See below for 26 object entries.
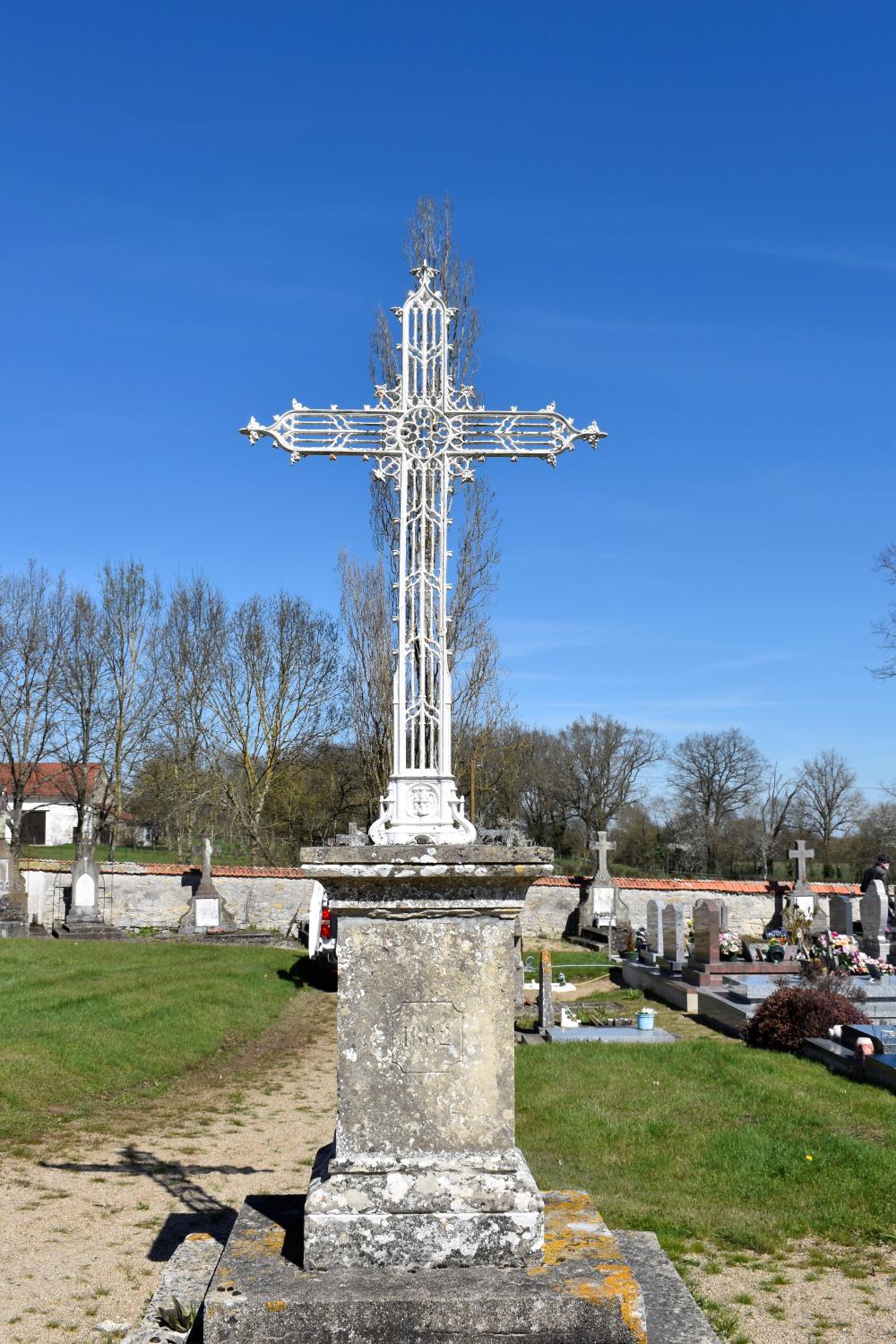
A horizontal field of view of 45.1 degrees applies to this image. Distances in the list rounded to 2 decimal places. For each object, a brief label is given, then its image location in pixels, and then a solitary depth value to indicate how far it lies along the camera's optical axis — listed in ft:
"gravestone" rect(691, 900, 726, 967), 55.21
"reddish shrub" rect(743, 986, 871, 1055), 40.47
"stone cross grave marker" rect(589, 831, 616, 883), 87.97
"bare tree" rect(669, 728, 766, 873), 183.52
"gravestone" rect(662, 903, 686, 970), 60.95
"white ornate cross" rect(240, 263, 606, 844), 15.16
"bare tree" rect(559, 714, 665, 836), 182.70
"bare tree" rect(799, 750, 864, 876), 186.29
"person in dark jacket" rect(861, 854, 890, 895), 69.10
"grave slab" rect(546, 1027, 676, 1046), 43.57
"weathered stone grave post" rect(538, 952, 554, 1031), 45.55
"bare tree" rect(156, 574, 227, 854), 127.75
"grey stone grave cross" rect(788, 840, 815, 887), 82.58
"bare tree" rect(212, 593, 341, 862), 125.70
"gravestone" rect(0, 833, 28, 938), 82.23
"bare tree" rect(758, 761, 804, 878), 175.83
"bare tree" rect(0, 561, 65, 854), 118.83
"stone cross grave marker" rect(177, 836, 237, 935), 87.15
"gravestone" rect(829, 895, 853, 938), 73.72
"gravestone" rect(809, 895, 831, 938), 74.94
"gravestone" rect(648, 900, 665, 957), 66.23
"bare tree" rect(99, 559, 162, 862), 126.31
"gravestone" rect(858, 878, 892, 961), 65.10
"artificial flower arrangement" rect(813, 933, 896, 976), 55.21
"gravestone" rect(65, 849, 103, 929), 86.74
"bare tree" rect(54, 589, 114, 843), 121.60
